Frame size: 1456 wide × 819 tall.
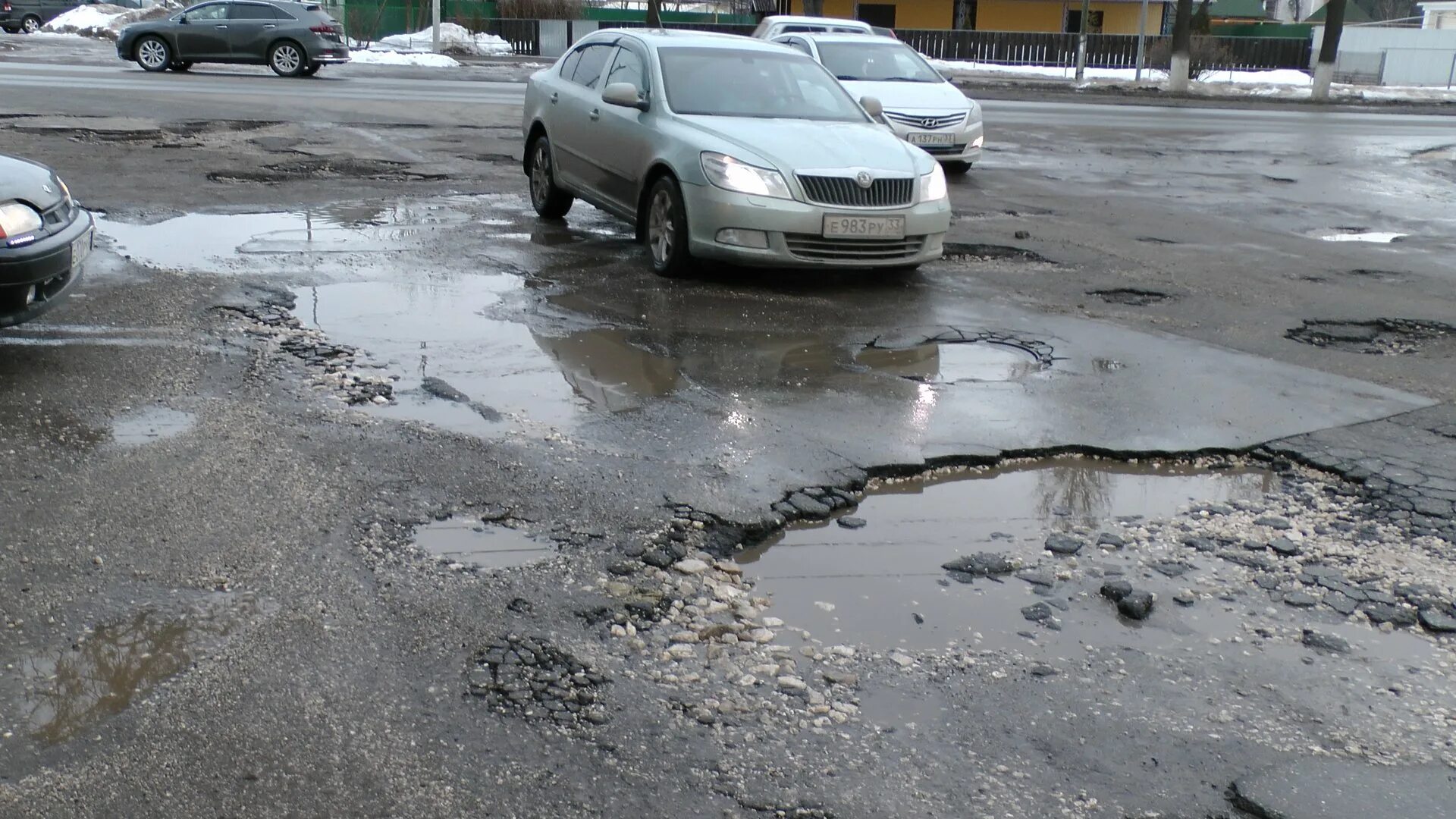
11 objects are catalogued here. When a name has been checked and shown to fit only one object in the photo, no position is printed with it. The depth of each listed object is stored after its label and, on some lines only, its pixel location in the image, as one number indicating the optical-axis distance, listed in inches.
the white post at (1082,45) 1585.9
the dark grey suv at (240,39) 1021.2
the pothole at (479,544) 170.1
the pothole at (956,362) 269.1
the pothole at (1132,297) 348.8
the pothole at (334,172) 489.7
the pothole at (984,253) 401.4
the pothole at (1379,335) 309.4
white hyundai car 577.3
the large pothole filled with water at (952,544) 161.0
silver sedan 333.4
